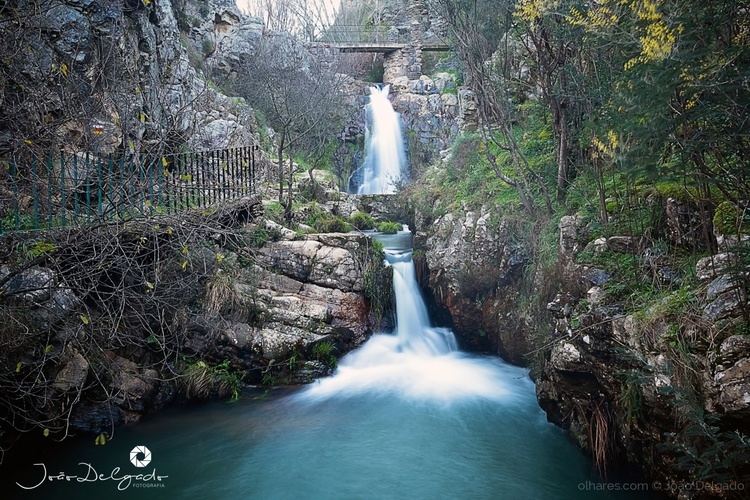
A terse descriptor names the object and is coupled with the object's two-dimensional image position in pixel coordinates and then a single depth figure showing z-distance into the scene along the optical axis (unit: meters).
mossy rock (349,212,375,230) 15.49
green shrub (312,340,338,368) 9.00
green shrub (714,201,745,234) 5.06
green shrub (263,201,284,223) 10.86
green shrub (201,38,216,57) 19.89
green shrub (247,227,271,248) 9.70
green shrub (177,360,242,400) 8.06
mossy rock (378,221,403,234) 15.34
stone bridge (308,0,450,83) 23.89
